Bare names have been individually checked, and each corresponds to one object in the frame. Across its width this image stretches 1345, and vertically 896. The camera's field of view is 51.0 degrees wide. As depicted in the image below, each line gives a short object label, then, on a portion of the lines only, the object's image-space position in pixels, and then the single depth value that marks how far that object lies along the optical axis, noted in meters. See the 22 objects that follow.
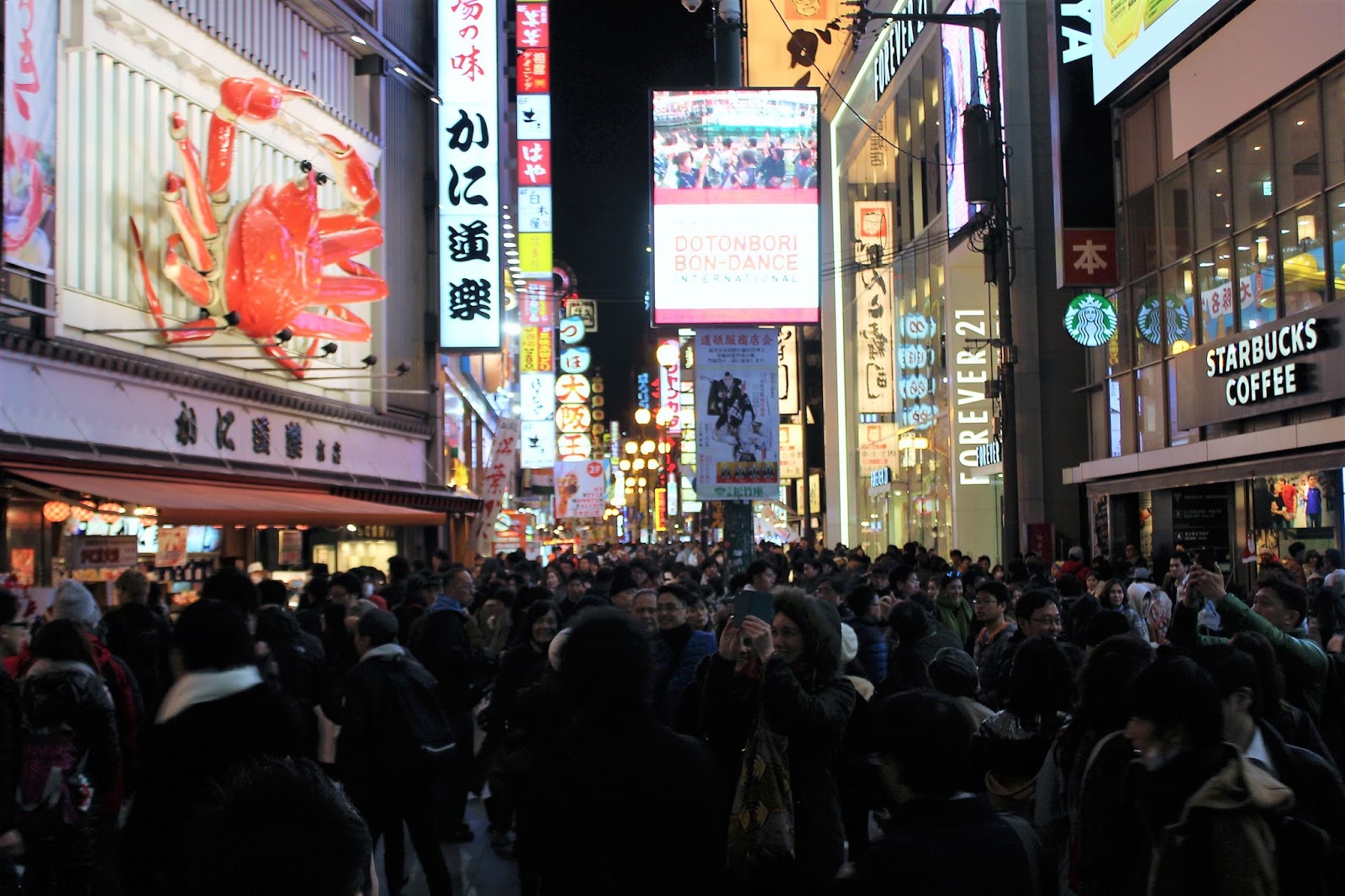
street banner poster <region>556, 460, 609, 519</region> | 39.22
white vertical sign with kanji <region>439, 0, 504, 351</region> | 30.89
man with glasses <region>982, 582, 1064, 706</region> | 7.66
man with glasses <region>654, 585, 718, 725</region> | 7.15
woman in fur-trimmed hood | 5.03
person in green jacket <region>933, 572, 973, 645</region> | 12.10
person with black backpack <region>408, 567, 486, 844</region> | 9.63
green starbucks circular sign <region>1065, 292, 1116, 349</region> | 24.08
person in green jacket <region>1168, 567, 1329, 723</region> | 5.96
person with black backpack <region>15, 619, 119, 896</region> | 6.17
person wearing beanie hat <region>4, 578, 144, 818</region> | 6.95
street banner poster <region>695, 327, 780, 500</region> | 19.81
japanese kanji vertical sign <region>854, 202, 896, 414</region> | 42.66
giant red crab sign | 21.70
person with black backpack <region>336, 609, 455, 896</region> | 7.34
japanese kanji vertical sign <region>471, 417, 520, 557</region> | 30.53
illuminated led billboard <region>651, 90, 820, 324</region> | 21.22
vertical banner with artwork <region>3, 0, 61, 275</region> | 15.34
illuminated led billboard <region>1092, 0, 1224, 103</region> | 21.20
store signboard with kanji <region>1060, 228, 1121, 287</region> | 24.73
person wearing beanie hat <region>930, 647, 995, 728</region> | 6.41
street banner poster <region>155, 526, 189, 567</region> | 18.78
